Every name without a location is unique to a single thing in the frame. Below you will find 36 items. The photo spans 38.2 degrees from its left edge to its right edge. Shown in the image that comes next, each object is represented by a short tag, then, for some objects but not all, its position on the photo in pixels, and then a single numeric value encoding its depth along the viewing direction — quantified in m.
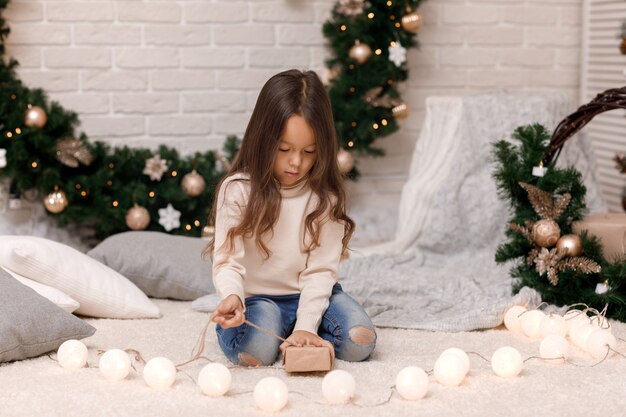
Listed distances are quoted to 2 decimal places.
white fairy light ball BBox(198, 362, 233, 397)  1.70
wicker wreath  2.32
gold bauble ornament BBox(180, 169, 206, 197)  3.20
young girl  1.90
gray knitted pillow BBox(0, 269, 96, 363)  1.91
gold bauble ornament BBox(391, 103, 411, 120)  3.40
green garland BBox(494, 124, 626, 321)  2.33
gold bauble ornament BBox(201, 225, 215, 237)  3.06
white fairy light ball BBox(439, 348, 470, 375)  1.77
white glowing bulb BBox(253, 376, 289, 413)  1.62
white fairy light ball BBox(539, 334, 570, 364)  1.94
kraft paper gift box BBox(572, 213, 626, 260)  2.38
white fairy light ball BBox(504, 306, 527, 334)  2.21
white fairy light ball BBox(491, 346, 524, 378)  1.82
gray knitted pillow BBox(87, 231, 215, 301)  2.58
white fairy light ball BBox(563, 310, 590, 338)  2.09
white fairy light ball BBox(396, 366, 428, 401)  1.68
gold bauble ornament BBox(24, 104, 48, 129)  3.01
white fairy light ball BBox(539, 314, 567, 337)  2.10
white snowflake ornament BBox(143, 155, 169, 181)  3.19
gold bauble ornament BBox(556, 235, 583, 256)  2.35
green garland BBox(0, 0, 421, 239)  3.05
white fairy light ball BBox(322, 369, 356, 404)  1.66
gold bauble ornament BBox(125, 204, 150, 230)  3.10
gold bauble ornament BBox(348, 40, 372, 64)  3.30
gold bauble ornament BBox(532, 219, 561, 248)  2.35
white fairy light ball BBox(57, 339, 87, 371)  1.88
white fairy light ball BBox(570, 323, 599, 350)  2.01
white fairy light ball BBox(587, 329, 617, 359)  1.96
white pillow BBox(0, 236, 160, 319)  2.25
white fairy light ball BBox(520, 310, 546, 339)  2.15
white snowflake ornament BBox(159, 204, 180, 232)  3.17
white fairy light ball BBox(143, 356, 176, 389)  1.75
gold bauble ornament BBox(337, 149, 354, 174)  3.32
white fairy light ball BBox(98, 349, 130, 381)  1.80
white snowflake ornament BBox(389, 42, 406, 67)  3.34
